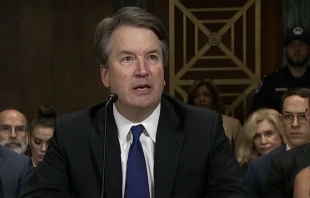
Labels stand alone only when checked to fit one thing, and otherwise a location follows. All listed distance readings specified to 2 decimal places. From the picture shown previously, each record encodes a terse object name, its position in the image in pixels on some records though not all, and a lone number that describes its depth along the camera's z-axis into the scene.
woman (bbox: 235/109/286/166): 5.56
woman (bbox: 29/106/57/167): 5.74
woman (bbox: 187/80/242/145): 6.38
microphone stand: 2.41
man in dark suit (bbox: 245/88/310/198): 4.69
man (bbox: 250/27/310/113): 6.29
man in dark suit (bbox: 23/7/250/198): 2.53
